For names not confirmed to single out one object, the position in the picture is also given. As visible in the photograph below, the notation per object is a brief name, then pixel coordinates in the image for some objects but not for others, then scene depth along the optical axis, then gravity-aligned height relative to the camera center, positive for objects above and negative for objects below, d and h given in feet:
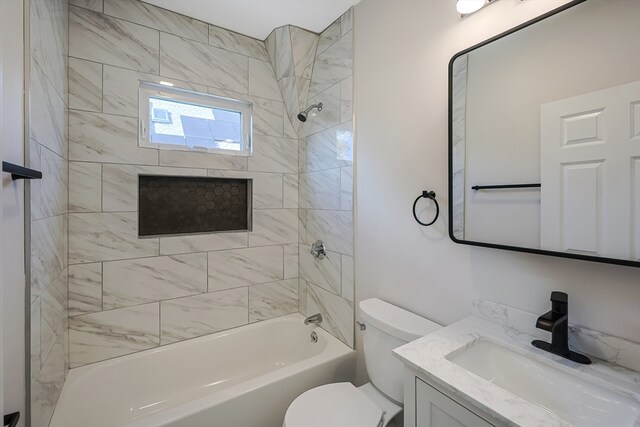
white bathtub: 4.81 -3.43
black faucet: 3.01 -1.18
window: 6.52 +2.24
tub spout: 7.22 -2.72
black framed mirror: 2.80 +0.91
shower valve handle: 7.19 -0.95
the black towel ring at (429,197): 4.57 +0.26
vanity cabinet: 2.67 -1.98
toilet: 4.23 -3.02
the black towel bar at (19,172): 2.51 +0.37
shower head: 7.01 +2.58
